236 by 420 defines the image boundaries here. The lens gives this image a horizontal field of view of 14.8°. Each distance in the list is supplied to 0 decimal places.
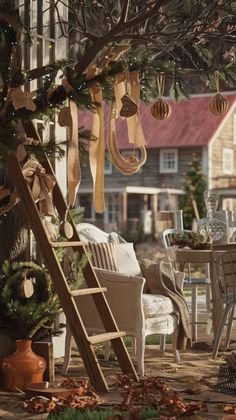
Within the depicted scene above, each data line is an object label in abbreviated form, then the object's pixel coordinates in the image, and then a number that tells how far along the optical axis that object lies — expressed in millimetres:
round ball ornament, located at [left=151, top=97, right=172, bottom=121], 6906
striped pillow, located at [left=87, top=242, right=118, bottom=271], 6855
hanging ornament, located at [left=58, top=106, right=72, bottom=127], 5645
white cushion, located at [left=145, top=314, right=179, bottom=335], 6527
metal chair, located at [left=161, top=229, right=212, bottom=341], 8008
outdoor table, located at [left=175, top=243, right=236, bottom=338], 7445
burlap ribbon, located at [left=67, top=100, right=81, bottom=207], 5895
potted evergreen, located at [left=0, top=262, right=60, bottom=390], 5953
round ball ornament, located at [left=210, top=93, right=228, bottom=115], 6957
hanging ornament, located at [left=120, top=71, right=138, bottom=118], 5746
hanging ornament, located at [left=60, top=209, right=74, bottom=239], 6180
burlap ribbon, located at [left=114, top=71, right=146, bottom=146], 5988
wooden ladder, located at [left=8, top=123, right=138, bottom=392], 5805
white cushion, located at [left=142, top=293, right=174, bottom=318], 6547
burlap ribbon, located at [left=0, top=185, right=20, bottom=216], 6039
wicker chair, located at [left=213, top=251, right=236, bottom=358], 6895
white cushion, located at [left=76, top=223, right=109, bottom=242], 7105
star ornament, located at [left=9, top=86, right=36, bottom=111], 5168
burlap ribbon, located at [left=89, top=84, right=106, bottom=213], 6168
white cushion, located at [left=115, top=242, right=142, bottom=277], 7238
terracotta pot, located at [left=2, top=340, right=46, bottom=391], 5945
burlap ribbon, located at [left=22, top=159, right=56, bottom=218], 5977
